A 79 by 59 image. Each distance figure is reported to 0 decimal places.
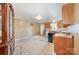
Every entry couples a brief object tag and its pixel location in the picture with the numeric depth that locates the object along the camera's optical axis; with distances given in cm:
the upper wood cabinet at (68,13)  176
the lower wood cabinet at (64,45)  176
